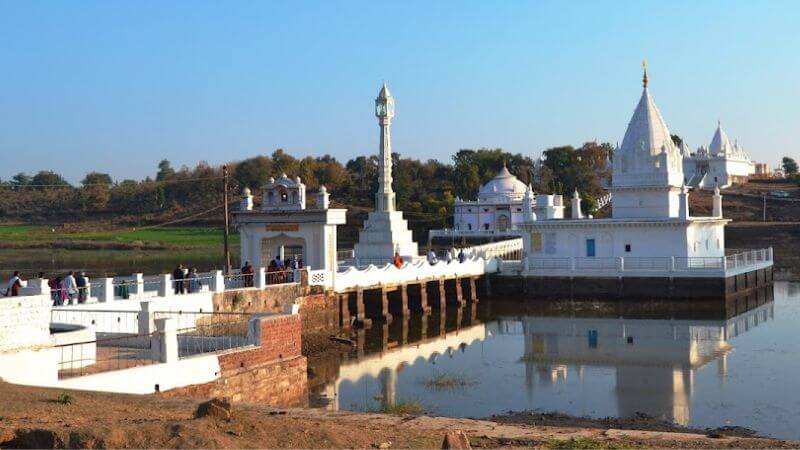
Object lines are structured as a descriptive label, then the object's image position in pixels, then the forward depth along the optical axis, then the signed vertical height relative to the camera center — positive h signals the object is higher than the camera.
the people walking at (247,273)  31.08 -1.11
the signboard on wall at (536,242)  48.75 -0.42
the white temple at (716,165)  115.38 +8.42
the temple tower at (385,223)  52.00 +0.84
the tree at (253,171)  114.00 +8.58
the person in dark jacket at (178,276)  30.12 -1.11
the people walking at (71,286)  25.13 -1.14
